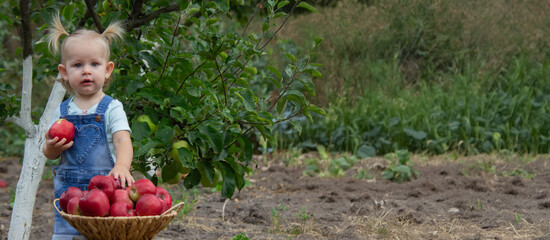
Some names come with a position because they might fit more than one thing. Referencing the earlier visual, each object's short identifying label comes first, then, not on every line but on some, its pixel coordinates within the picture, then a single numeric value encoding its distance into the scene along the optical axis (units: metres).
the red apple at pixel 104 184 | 3.68
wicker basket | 3.58
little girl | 3.86
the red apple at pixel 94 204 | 3.61
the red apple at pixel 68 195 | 3.70
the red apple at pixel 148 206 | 3.64
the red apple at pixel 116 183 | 3.73
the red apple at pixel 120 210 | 3.63
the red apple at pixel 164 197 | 3.73
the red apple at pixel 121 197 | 3.67
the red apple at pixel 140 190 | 3.70
